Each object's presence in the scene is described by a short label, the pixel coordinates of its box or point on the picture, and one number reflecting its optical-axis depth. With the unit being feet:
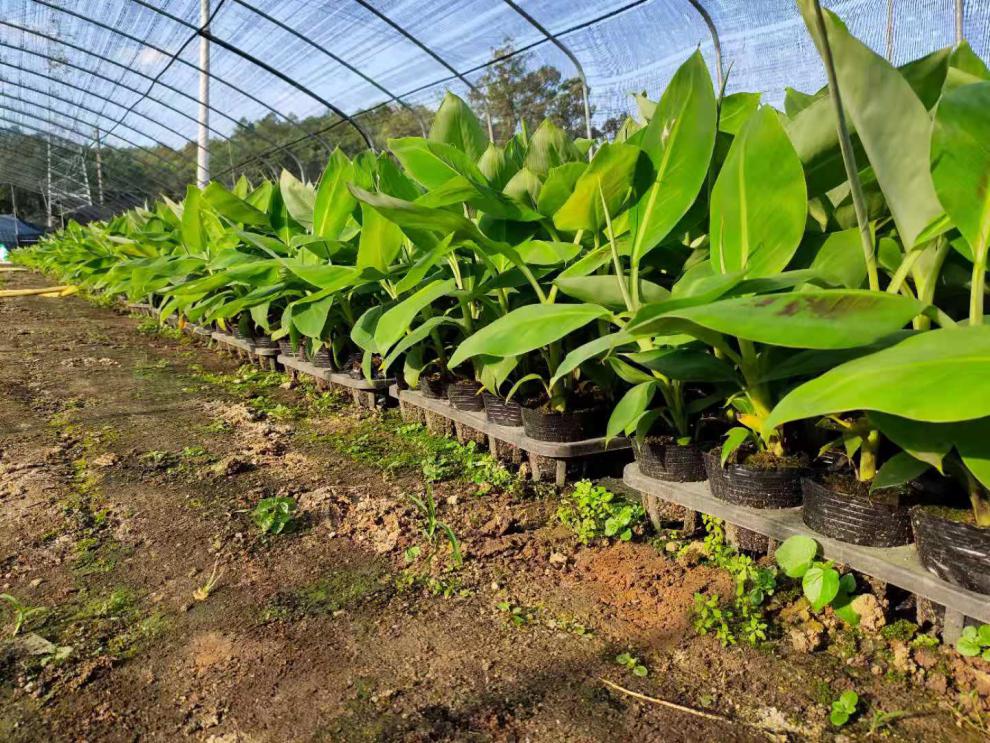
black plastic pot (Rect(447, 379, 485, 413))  7.19
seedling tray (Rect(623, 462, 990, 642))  3.37
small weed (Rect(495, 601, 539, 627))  4.15
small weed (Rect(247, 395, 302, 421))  8.98
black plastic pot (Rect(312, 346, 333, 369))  9.89
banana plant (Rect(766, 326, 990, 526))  2.52
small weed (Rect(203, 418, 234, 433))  8.26
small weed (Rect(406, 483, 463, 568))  4.87
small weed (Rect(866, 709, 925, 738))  3.21
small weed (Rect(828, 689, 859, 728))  3.25
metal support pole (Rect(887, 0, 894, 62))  15.55
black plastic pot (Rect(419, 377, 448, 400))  7.84
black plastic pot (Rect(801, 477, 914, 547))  3.80
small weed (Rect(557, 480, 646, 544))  5.13
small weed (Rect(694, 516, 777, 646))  3.92
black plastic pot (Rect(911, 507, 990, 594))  3.28
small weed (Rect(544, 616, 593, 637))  4.03
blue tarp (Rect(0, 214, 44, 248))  97.04
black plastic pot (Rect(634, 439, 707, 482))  4.95
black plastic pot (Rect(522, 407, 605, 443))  6.01
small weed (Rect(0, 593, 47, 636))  4.20
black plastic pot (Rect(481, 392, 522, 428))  6.55
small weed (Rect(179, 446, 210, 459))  7.26
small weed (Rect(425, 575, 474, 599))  4.48
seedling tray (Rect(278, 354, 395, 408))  8.75
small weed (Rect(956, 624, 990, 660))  3.39
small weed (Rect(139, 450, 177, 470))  6.98
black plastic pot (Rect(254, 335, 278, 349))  12.07
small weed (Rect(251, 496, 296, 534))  5.42
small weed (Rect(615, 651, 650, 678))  3.64
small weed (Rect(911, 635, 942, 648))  3.71
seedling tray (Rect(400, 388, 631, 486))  5.97
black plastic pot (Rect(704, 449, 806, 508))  4.34
